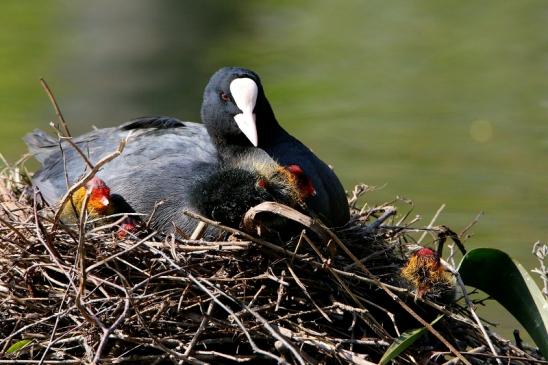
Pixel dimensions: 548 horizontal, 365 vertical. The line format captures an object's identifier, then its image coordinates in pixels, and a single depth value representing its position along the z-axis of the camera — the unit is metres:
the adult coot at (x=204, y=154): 7.45
